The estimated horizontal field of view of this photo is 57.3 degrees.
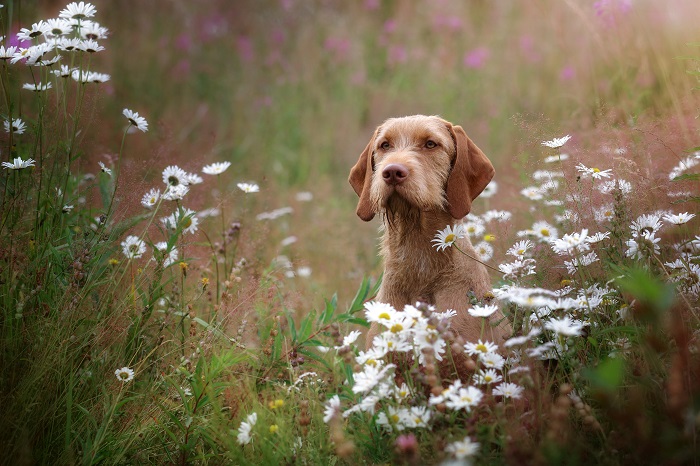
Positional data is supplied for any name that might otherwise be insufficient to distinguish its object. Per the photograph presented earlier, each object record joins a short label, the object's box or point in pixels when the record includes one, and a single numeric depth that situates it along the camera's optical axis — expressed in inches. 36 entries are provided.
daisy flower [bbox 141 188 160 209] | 125.5
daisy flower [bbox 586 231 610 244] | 99.5
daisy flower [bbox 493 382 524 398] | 84.0
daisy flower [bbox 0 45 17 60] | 109.6
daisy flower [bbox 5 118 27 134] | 113.1
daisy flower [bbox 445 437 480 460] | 69.7
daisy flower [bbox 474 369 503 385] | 84.0
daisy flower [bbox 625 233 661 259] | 98.2
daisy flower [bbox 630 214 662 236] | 101.9
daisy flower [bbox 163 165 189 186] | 126.8
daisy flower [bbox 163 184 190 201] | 122.5
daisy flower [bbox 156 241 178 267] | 117.9
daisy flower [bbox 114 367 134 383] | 100.7
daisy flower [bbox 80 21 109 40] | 116.9
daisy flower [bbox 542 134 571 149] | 115.3
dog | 115.6
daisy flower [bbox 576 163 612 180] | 115.4
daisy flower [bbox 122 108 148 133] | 118.9
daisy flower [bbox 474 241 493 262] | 133.8
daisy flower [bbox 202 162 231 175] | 141.8
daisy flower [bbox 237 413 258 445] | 84.8
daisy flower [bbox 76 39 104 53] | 113.5
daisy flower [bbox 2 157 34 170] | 107.9
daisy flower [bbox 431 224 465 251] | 108.0
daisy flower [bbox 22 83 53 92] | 112.7
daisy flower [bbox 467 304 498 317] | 87.4
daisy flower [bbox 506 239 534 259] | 111.0
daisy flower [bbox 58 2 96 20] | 113.7
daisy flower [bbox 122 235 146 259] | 113.7
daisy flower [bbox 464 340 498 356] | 85.6
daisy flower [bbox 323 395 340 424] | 78.5
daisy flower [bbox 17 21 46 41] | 113.2
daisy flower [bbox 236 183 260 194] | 142.8
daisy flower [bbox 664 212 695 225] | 103.0
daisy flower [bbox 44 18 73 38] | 113.7
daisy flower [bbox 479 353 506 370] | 83.4
